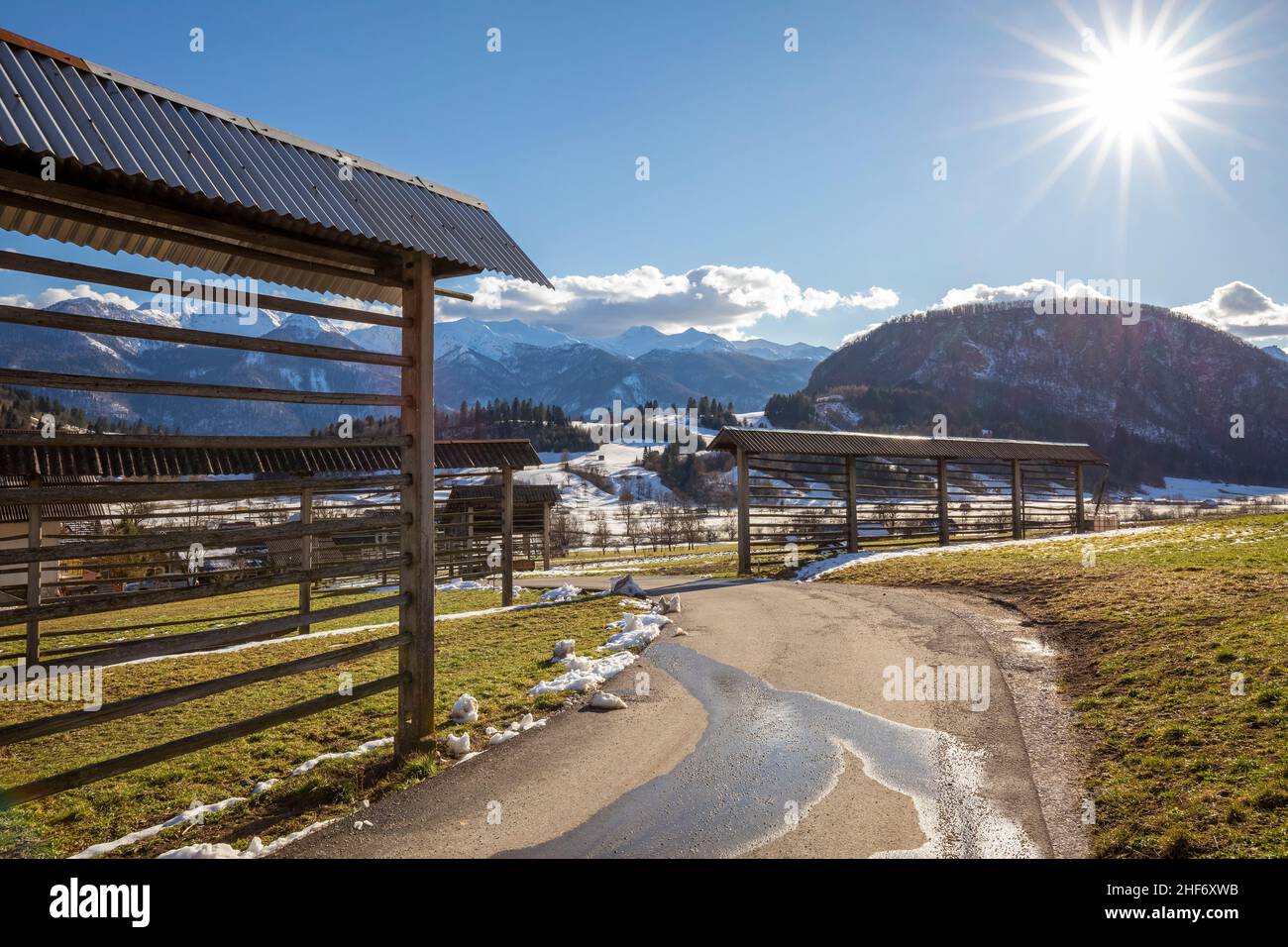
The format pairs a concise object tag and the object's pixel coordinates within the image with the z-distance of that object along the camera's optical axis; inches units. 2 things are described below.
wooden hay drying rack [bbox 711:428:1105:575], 976.3
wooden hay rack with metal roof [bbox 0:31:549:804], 188.2
